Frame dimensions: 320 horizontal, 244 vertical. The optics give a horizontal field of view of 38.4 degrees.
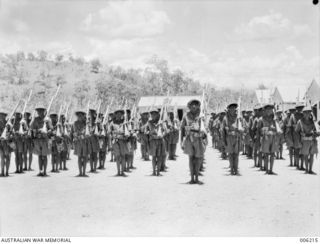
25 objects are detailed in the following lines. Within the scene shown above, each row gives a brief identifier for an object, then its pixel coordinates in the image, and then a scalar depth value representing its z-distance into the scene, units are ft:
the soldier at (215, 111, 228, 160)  62.19
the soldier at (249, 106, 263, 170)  49.28
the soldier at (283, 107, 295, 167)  51.91
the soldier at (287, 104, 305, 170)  48.58
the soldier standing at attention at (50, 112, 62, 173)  47.88
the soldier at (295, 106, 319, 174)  45.00
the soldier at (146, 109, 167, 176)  43.93
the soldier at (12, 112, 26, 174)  46.87
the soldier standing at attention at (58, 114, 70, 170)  49.04
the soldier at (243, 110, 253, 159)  59.78
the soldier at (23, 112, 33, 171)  45.12
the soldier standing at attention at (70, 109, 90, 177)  44.45
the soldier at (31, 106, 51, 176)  44.06
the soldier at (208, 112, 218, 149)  78.39
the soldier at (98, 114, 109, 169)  47.09
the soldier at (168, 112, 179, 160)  59.93
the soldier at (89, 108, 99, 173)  45.55
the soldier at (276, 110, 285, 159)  45.55
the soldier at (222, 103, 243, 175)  45.32
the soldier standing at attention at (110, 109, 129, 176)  44.39
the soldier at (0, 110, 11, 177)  42.45
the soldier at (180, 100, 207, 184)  38.33
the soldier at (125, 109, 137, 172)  47.34
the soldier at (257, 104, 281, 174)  44.93
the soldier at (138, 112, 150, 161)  54.48
